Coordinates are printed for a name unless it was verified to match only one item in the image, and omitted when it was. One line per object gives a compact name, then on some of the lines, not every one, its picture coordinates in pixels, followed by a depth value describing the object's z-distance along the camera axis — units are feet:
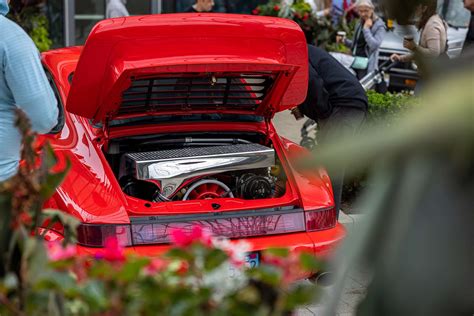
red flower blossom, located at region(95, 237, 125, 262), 5.79
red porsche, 14.07
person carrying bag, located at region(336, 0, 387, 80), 35.29
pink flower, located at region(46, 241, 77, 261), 5.64
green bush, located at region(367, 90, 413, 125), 23.73
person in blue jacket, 12.25
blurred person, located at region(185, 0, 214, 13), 34.55
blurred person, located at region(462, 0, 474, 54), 26.14
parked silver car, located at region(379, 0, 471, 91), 43.60
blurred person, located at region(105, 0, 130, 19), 39.29
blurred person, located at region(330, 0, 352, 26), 44.88
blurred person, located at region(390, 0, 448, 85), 27.89
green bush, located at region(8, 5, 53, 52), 39.96
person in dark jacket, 20.06
